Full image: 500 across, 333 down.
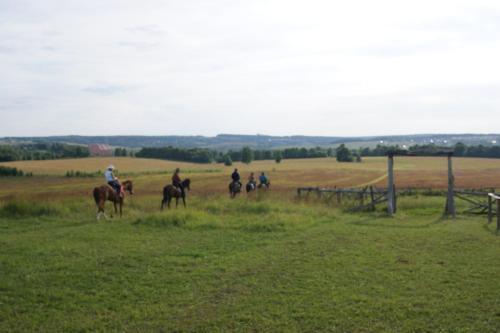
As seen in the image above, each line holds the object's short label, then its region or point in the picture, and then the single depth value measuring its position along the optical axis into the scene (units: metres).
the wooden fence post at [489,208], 18.19
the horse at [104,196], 18.88
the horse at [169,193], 22.16
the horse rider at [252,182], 28.70
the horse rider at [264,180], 29.70
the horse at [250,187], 28.77
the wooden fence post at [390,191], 20.89
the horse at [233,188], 27.66
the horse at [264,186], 28.79
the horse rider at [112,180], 20.55
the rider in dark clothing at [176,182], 24.09
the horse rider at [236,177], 28.29
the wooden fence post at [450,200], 20.44
